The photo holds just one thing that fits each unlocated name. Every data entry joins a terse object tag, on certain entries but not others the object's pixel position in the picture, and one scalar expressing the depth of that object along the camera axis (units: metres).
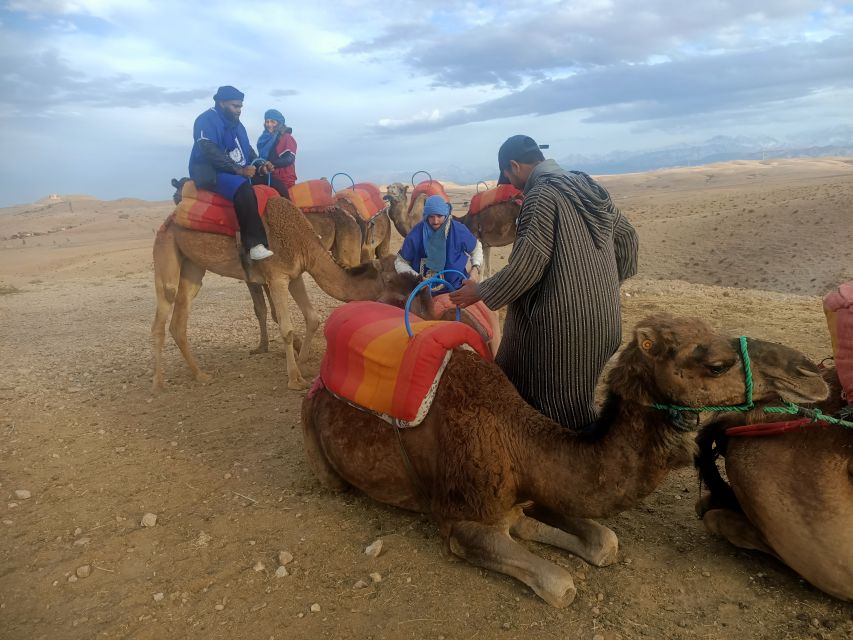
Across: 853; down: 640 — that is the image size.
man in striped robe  3.31
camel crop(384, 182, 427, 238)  11.45
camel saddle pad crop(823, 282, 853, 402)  2.59
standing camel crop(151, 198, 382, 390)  6.82
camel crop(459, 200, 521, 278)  10.64
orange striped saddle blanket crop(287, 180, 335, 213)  8.87
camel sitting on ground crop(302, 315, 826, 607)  2.56
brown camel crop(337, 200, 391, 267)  9.62
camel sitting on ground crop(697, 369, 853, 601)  2.63
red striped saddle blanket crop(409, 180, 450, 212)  11.28
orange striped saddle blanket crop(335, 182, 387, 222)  9.95
